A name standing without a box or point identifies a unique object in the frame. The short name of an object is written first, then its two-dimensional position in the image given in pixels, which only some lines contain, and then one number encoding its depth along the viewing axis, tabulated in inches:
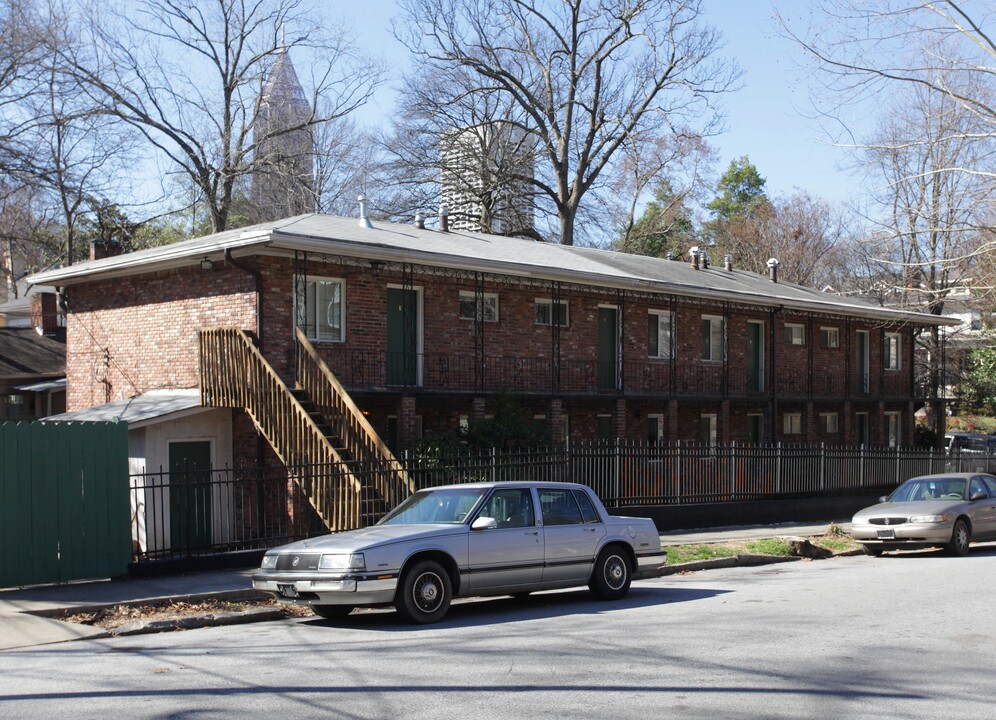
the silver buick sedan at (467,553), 430.0
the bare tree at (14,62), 1010.7
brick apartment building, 844.0
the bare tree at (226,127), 1628.9
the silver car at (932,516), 716.7
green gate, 526.9
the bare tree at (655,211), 2009.1
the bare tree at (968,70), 557.0
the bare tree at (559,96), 1686.8
